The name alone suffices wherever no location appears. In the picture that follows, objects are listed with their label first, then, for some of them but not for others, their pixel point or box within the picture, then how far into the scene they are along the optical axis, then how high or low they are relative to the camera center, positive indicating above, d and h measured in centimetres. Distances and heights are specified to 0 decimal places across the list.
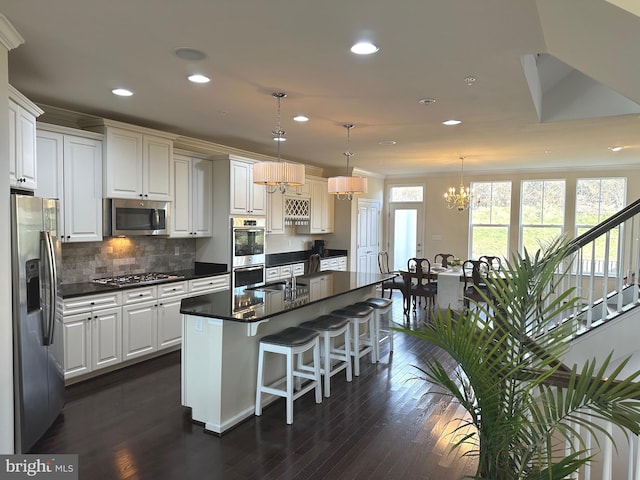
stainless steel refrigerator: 270 -66
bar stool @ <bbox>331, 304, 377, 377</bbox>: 443 -115
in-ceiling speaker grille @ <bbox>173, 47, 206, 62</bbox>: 272 +111
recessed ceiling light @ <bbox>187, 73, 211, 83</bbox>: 320 +111
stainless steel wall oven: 578 -39
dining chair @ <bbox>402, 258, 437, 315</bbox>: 716 -105
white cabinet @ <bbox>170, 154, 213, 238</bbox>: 536 +33
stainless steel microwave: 452 +4
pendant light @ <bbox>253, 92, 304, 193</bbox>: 369 +45
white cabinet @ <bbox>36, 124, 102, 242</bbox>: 395 +42
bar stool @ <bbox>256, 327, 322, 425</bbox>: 337 -109
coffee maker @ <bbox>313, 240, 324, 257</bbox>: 855 -47
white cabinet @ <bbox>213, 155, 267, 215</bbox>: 573 +52
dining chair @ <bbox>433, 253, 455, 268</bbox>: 798 -67
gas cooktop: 450 -66
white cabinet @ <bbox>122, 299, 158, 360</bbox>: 439 -115
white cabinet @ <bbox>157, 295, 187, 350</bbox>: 476 -117
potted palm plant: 163 -60
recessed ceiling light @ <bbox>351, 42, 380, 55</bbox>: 260 +111
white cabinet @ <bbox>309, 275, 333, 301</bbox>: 394 -66
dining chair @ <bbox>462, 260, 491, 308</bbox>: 680 -87
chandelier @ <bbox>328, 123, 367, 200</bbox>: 471 +44
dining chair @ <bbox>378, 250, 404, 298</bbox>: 745 -102
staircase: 357 -86
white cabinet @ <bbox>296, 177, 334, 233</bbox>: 808 +31
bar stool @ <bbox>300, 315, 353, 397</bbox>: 385 -115
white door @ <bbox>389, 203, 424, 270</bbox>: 980 -19
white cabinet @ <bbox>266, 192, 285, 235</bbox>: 680 +16
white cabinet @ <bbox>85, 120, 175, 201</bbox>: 444 +67
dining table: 726 -112
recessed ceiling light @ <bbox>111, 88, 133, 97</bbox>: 359 +112
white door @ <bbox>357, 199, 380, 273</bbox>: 902 -24
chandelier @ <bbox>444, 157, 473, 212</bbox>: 757 +54
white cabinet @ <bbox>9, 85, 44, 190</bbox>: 289 +57
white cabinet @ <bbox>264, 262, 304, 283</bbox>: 661 -80
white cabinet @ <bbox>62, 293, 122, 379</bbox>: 389 -109
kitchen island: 320 -102
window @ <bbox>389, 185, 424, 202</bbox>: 978 +75
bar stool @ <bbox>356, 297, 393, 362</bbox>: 488 -97
